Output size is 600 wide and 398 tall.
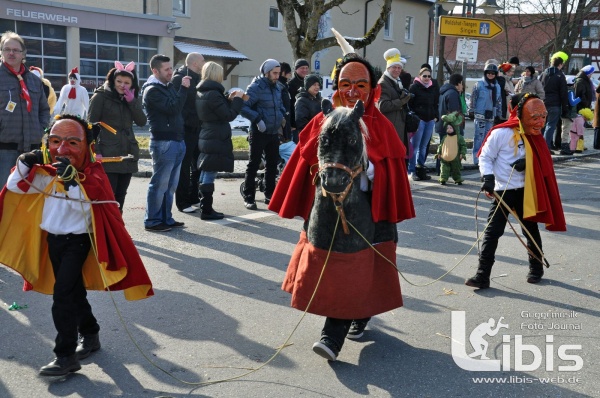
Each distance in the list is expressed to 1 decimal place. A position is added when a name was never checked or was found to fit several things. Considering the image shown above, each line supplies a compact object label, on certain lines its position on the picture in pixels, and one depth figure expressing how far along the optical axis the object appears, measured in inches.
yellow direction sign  650.2
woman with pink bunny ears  307.1
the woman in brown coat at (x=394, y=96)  443.5
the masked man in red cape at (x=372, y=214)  194.2
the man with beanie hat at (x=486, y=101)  583.5
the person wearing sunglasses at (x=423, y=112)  532.1
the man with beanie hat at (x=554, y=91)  669.9
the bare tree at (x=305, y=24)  677.3
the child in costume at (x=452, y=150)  510.6
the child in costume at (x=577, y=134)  747.4
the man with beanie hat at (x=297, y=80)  471.8
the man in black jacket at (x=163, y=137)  338.6
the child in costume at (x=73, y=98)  472.7
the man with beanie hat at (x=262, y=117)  404.8
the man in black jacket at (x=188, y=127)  390.9
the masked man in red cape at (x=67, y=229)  186.2
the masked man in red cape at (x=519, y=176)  269.3
